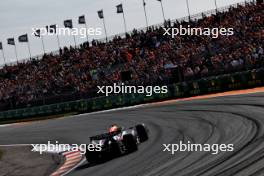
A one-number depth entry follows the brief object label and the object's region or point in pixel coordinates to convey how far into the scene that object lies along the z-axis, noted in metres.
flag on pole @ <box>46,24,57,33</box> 56.09
